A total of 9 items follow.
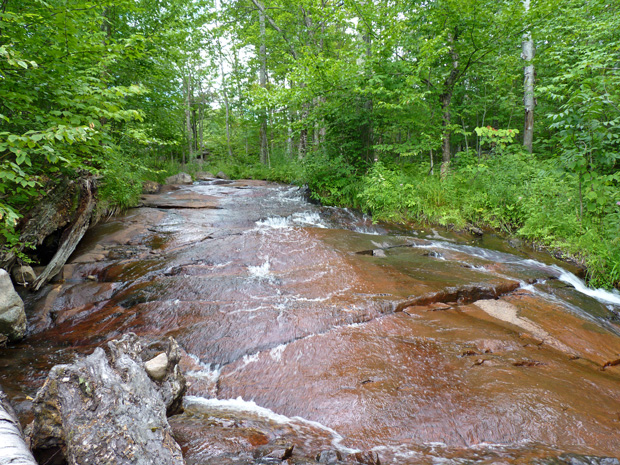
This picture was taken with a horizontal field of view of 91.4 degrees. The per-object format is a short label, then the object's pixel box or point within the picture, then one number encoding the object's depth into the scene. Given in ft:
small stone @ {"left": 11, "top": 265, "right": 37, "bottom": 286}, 14.55
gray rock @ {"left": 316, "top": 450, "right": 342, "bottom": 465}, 6.57
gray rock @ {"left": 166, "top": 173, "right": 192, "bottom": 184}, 52.06
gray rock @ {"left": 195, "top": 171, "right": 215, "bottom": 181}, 60.17
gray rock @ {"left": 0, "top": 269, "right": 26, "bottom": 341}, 11.48
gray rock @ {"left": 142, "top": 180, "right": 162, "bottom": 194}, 39.06
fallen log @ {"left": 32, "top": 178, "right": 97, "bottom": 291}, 16.21
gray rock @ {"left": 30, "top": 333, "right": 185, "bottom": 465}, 5.17
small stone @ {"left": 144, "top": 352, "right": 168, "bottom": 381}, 7.51
